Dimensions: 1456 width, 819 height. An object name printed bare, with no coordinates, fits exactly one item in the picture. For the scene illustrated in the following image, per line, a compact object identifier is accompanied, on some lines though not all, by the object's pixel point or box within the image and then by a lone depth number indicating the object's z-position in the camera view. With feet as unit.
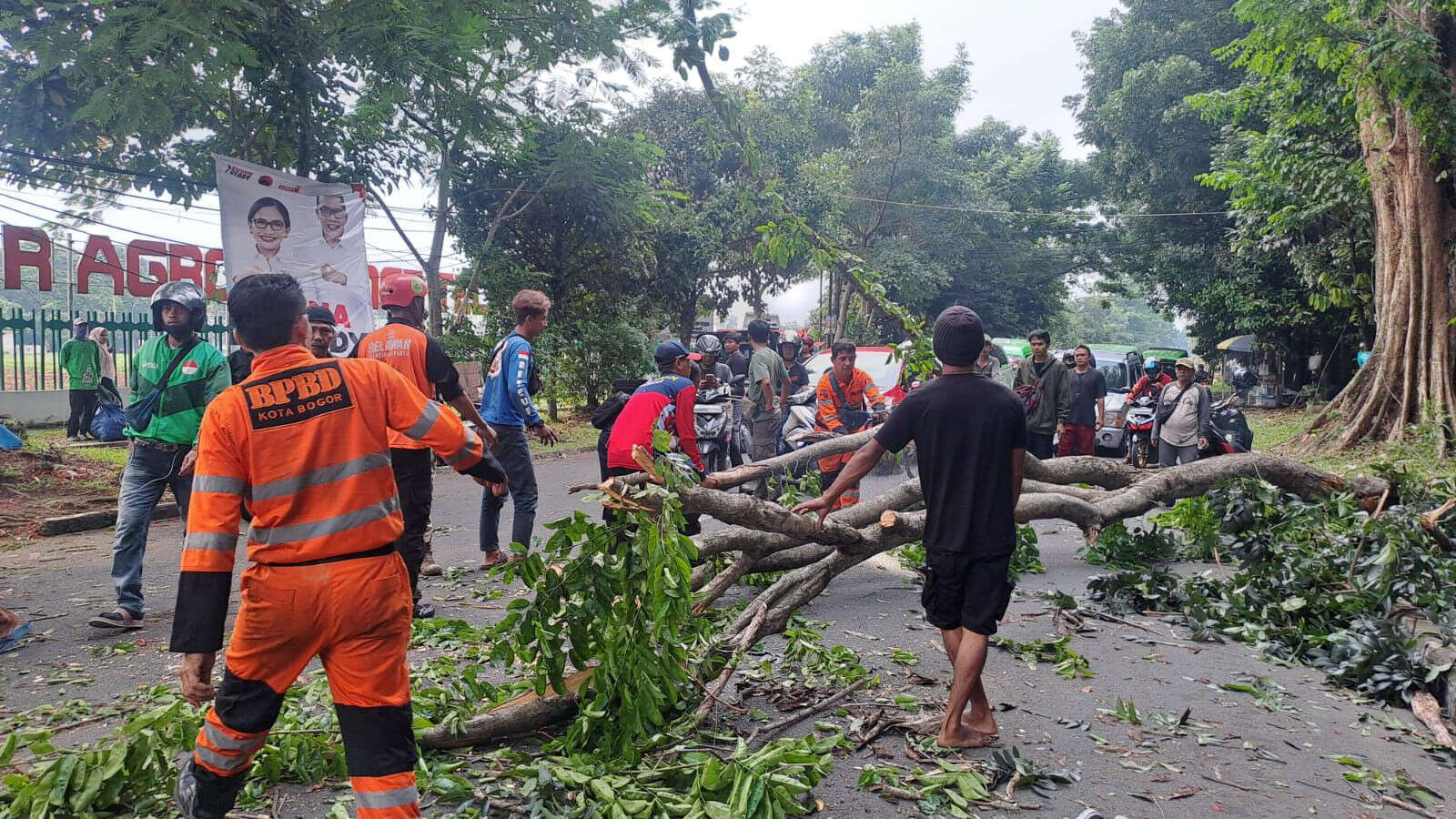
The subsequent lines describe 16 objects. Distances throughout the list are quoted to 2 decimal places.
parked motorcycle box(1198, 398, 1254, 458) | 31.58
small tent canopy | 98.48
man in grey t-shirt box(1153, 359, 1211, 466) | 29.71
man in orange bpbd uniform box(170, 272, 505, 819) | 8.05
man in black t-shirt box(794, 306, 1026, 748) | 11.96
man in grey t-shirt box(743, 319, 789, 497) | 30.19
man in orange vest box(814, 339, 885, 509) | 26.73
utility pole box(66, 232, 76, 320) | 49.14
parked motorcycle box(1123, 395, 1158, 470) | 41.60
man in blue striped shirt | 19.98
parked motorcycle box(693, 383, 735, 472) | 31.50
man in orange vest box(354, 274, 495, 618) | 14.98
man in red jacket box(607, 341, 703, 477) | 18.86
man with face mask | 16.85
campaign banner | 32.27
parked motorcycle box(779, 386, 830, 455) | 28.55
